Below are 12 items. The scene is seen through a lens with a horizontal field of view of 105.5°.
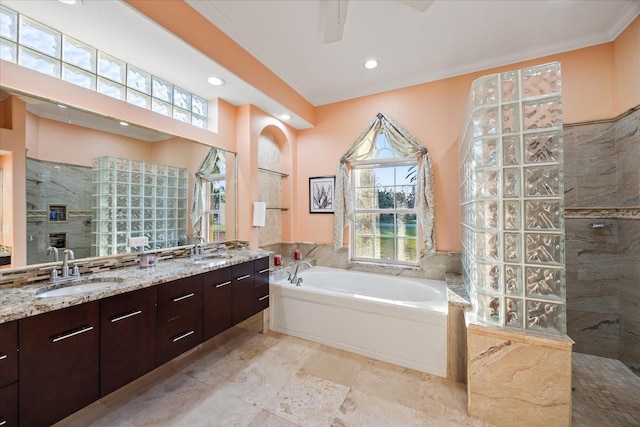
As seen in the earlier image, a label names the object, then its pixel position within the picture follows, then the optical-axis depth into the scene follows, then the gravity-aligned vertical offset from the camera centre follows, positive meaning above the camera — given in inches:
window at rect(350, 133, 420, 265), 124.2 +3.9
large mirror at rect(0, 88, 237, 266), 63.7 +10.3
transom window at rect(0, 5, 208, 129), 61.2 +45.3
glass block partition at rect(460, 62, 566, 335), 58.2 +3.6
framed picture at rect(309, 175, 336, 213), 138.9 +12.6
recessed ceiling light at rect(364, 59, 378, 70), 103.4 +65.6
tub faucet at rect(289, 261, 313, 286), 113.6 -30.3
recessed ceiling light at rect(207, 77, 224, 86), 93.0 +52.6
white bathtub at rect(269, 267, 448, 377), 82.0 -39.1
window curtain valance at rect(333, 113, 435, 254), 113.3 +21.6
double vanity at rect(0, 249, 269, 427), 42.8 -25.9
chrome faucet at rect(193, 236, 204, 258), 99.0 -12.4
